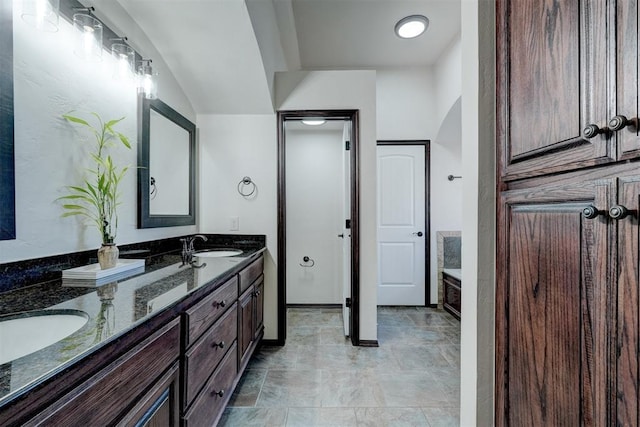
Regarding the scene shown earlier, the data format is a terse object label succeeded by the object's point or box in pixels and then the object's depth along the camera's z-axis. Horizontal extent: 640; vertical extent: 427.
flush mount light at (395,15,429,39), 2.58
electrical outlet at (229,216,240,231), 2.60
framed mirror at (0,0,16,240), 0.99
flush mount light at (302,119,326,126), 3.51
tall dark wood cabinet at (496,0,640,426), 0.56
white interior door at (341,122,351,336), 2.70
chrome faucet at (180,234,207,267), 1.63
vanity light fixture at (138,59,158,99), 1.69
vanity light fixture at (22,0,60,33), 1.05
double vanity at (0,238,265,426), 0.55
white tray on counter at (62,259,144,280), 1.16
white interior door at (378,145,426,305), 3.62
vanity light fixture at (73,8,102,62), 1.28
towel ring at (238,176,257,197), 2.59
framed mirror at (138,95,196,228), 1.82
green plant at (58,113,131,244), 1.29
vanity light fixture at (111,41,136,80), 1.54
